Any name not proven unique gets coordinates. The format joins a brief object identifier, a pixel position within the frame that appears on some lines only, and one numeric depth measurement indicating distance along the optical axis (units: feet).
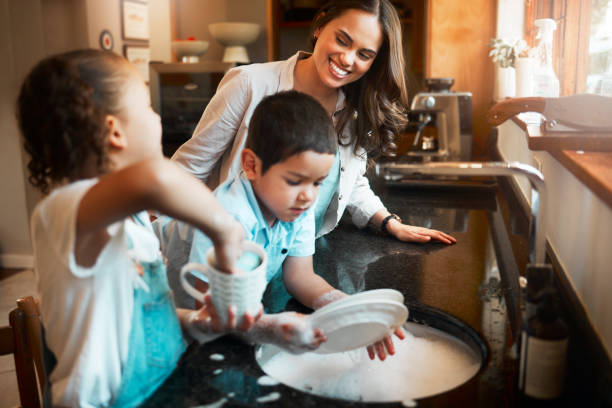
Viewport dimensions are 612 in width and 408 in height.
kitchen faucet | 2.73
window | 6.07
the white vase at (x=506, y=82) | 9.84
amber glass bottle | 2.29
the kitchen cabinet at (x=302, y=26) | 14.42
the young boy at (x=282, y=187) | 2.80
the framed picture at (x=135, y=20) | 15.10
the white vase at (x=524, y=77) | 8.20
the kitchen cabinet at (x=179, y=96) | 14.02
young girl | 2.13
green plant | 8.89
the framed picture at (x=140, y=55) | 15.34
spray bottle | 6.59
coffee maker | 8.70
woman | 4.93
